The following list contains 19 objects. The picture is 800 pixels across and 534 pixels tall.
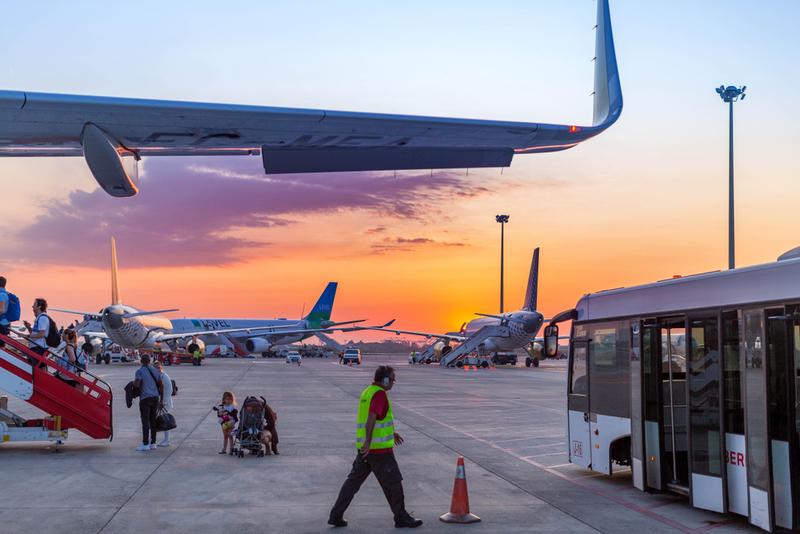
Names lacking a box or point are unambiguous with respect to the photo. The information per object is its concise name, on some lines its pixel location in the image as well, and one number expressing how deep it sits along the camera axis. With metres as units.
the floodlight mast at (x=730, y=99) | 22.16
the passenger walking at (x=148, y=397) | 12.88
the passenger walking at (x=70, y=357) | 13.03
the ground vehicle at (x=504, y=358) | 67.25
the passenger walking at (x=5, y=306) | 12.42
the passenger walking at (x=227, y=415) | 13.05
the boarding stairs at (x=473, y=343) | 57.56
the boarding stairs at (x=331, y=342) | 97.19
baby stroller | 12.57
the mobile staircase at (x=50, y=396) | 12.09
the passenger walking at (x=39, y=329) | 12.96
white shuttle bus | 7.18
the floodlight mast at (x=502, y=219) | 81.80
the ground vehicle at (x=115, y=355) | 61.63
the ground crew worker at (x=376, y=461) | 7.62
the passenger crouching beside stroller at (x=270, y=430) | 12.73
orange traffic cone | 7.99
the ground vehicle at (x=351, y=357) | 70.94
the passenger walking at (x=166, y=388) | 13.66
